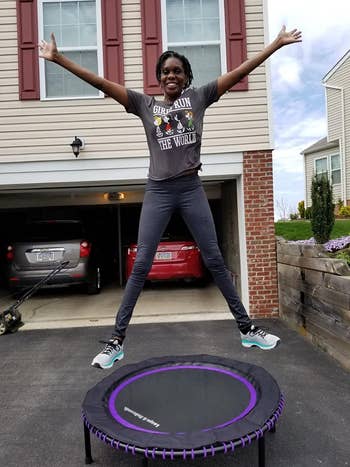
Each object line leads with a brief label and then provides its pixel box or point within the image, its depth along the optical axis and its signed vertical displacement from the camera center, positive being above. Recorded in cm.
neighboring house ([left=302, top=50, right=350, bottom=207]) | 1678 +413
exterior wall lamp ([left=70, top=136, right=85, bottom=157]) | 579 +128
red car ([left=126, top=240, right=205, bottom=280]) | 761 -56
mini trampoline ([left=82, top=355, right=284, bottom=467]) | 203 -106
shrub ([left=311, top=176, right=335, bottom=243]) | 610 +26
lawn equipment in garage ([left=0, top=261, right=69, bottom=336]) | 543 -112
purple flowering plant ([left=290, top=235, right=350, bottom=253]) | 536 -24
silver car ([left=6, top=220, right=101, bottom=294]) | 698 -36
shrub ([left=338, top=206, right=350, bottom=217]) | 1458 +52
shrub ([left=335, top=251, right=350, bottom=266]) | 477 -34
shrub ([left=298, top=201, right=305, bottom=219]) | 1585 +75
